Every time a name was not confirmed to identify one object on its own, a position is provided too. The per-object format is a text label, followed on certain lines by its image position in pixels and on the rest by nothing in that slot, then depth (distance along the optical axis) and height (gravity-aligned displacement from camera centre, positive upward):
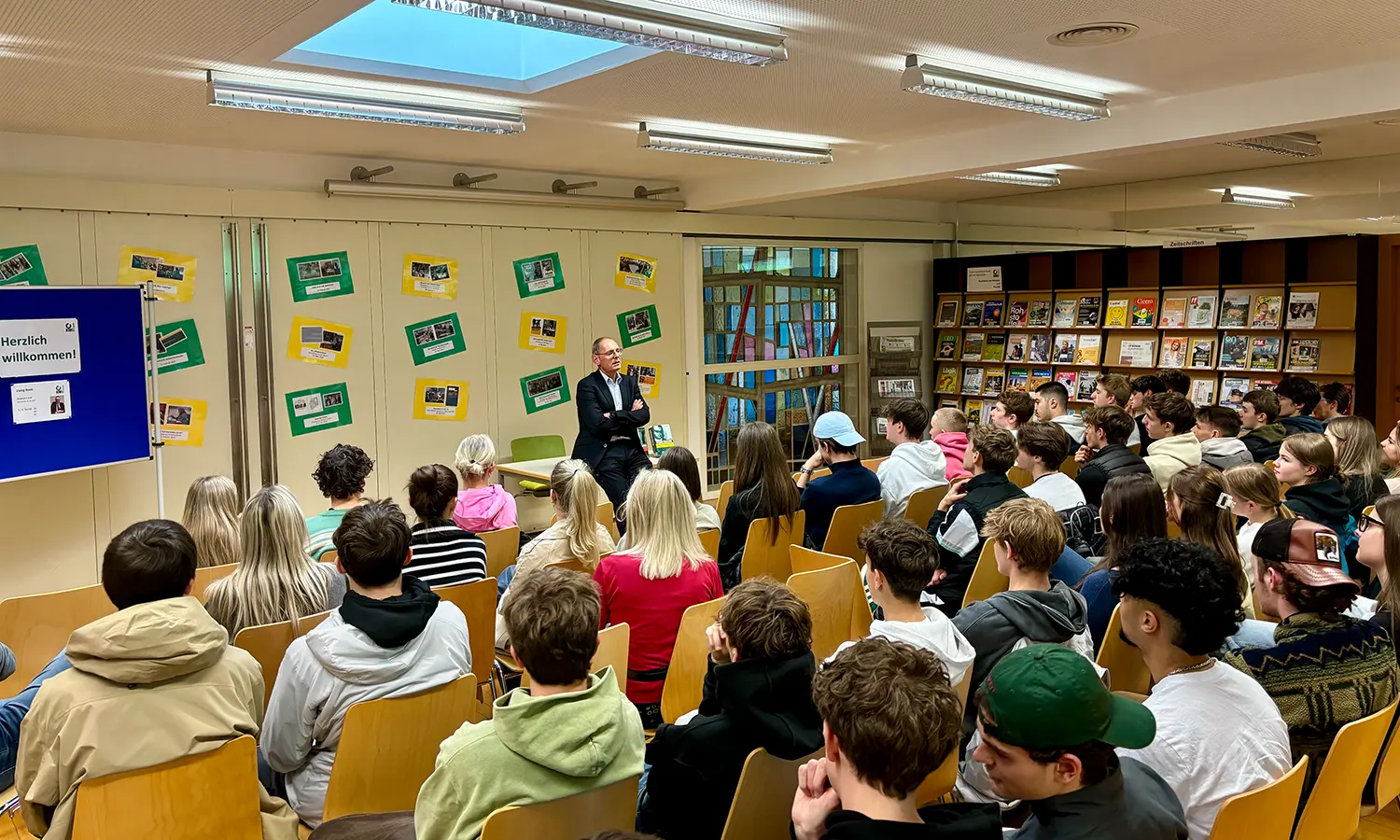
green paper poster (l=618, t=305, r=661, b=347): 8.95 +0.08
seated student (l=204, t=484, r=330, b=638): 3.24 -0.80
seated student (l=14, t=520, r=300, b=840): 2.23 -0.85
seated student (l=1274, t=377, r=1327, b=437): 7.32 -0.50
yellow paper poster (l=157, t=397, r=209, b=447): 6.69 -0.56
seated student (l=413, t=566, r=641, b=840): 1.97 -0.83
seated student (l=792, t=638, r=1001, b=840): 1.67 -0.74
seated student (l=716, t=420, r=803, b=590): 4.77 -0.77
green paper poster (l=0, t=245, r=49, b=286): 6.00 +0.44
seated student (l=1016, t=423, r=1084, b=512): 4.61 -0.65
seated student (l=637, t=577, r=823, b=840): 2.23 -0.88
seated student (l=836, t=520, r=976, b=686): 2.74 -0.75
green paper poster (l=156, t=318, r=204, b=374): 6.63 -0.06
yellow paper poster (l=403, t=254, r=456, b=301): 7.66 +0.47
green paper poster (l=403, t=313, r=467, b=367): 7.72 -0.02
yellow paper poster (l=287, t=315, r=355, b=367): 7.20 -0.04
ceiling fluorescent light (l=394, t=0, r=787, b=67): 3.50 +1.17
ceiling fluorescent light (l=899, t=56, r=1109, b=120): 4.72 +1.23
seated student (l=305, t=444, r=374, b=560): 4.30 -0.64
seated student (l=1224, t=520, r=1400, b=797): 2.42 -0.81
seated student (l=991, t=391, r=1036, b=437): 6.92 -0.56
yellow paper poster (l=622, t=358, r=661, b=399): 9.04 -0.38
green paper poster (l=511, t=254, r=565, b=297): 8.27 +0.51
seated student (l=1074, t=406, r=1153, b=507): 5.36 -0.67
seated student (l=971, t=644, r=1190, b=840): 1.71 -0.73
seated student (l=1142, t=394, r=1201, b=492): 5.78 -0.65
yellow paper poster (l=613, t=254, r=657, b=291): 8.89 +0.56
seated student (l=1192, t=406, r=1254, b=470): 5.98 -0.67
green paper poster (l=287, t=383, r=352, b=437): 7.21 -0.53
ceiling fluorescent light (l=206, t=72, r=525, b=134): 4.83 +1.20
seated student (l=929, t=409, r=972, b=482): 6.14 -0.67
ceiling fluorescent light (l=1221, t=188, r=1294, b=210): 9.16 +1.21
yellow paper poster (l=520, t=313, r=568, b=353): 8.33 +0.02
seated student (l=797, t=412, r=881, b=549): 5.27 -0.80
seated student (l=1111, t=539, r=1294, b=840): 2.13 -0.79
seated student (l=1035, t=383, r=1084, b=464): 7.41 -0.59
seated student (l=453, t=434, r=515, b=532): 5.11 -0.83
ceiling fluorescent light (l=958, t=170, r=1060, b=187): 8.87 +1.40
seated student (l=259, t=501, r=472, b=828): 2.65 -0.87
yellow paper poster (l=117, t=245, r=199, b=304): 6.49 +0.44
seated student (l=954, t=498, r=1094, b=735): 2.87 -0.80
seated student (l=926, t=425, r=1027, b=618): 4.22 -0.79
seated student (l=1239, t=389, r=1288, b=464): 6.45 -0.65
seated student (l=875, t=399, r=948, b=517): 5.51 -0.78
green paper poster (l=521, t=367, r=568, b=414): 8.38 -0.46
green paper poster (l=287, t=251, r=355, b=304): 7.16 +0.44
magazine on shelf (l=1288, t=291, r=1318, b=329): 8.65 +0.18
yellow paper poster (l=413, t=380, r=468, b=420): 7.77 -0.51
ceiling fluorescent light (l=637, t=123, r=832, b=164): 6.20 +1.25
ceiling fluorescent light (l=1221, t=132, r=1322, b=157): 7.30 +1.39
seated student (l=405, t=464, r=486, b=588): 3.90 -0.84
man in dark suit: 6.86 -0.68
